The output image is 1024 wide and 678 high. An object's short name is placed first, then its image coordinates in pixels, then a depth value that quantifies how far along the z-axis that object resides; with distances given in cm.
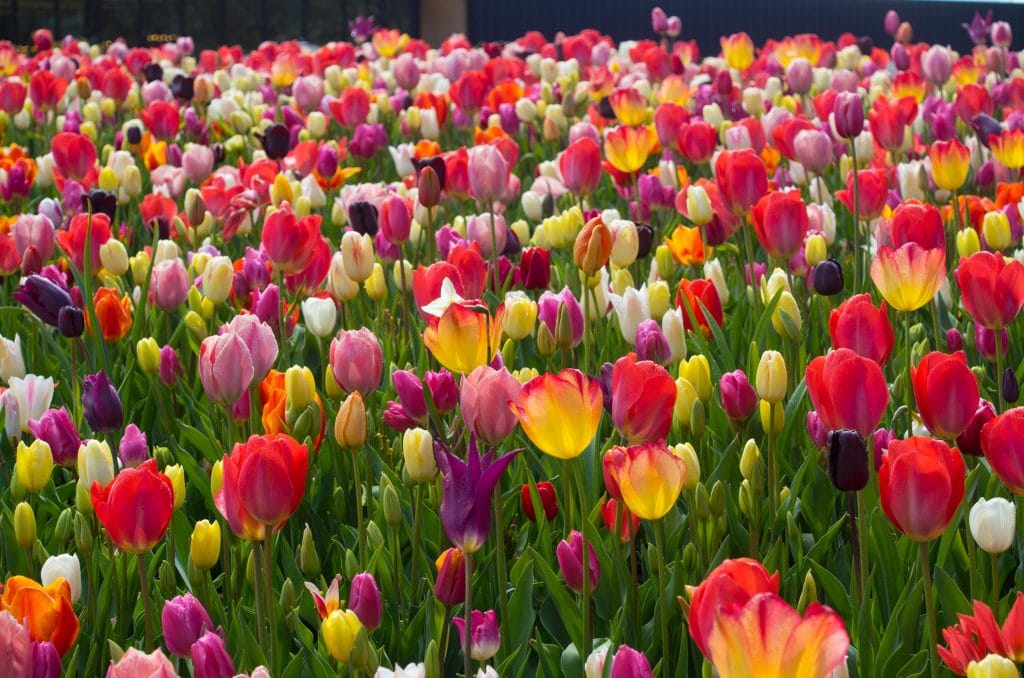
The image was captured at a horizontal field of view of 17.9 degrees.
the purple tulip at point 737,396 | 243
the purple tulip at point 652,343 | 256
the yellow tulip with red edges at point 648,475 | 212
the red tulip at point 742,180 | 295
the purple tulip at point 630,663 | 201
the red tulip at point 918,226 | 270
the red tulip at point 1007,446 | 216
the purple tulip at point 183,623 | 214
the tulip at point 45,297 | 266
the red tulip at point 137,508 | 217
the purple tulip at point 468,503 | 206
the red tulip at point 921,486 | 207
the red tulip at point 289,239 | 279
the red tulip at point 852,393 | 219
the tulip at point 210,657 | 206
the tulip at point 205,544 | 226
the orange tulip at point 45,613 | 207
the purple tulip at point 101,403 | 245
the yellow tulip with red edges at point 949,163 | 319
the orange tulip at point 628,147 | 366
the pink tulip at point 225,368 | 236
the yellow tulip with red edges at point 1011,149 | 370
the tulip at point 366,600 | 215
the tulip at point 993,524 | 218
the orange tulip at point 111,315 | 282
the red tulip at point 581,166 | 347
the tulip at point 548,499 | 243
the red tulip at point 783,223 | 278
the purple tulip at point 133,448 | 241
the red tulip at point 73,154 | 401
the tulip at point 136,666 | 195
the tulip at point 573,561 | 226
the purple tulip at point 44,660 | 202
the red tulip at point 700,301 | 280
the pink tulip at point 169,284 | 284
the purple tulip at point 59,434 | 248
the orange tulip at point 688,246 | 308
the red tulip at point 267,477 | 214
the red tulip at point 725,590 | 189
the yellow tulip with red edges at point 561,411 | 212
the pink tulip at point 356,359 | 243
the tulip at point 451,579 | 219
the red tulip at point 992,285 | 246
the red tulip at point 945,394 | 222
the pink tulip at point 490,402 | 225
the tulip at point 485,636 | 216
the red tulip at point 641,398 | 222
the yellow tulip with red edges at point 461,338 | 234
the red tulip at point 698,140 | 377
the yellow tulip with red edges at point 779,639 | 184
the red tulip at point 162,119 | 504
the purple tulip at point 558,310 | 256
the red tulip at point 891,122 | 390
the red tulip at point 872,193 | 316
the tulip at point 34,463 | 239
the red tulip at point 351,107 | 529
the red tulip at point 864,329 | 239
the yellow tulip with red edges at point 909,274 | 247
